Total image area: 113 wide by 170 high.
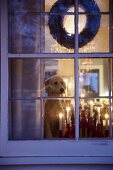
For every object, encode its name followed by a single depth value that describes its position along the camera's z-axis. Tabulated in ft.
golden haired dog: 7.54
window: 7.52
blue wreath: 7.61
